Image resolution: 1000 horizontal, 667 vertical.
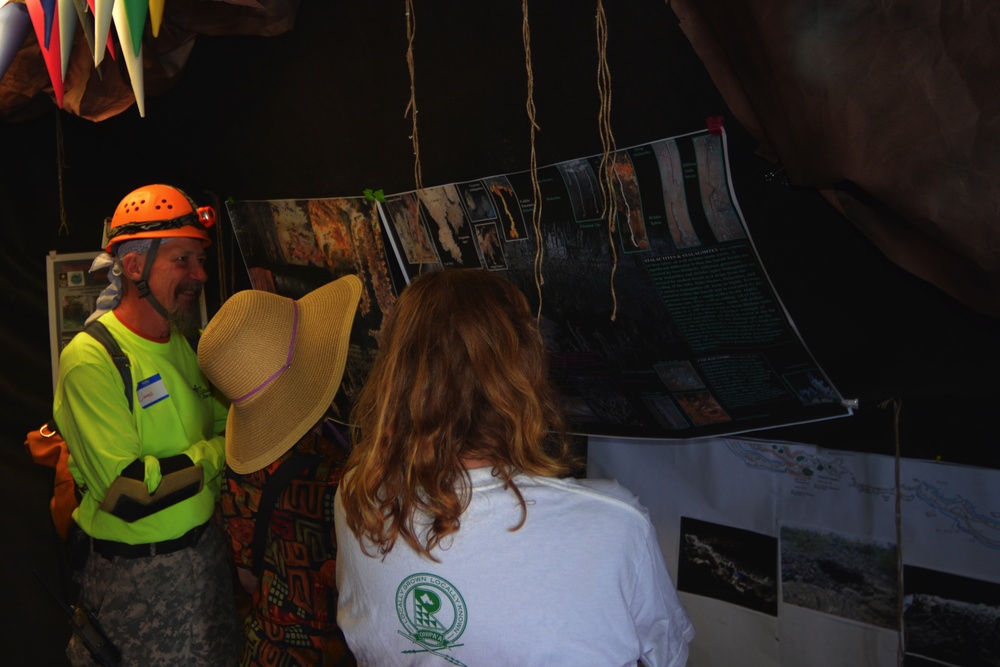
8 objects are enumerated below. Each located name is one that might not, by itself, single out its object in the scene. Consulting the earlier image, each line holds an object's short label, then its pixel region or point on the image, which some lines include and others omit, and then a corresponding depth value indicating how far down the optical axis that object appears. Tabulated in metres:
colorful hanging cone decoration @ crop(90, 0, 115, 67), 1.38
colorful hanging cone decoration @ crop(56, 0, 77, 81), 1.54
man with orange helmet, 2.00
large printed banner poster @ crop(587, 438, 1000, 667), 1.61
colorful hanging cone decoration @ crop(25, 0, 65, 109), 1.54
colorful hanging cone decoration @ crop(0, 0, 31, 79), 1.63
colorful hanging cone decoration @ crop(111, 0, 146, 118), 1.41
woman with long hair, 0.93
